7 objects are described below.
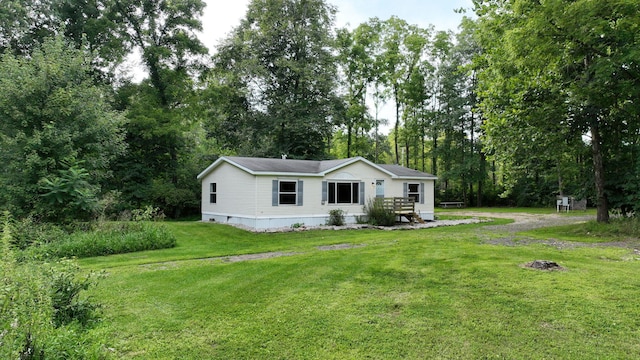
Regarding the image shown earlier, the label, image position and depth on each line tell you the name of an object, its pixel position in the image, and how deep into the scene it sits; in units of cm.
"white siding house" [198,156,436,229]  1453
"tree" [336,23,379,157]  3056
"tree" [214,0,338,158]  2450
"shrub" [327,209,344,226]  1566
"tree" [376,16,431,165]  3128
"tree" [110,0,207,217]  2059
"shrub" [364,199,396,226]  1580
